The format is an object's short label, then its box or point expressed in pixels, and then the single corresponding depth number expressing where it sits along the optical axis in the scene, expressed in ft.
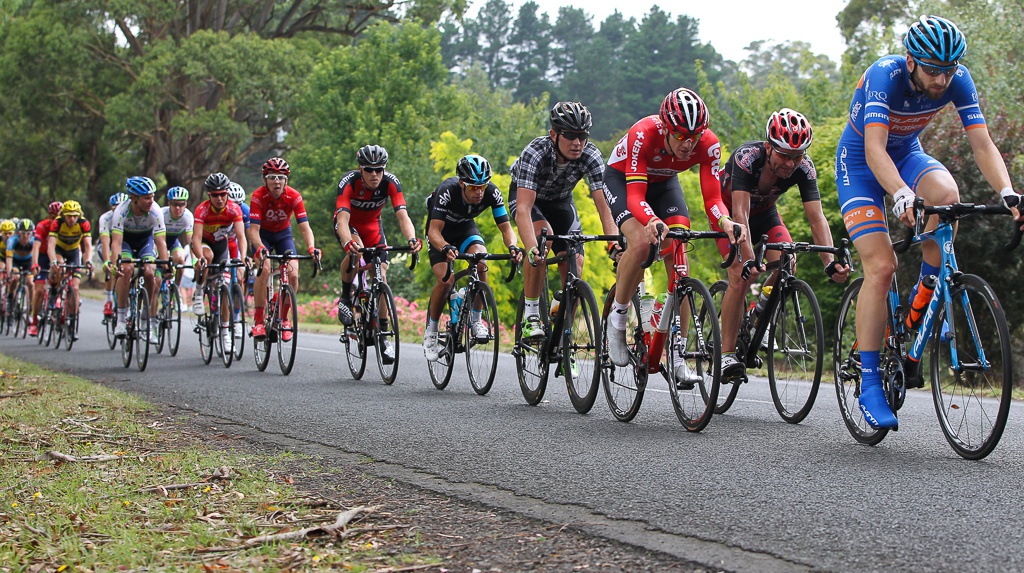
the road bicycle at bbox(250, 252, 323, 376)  40.73
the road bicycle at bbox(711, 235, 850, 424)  23.91
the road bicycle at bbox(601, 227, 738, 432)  23.95
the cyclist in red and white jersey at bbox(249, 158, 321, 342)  41.11
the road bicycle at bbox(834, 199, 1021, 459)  18.76
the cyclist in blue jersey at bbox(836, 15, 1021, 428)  19.33
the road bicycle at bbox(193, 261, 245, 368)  44.42
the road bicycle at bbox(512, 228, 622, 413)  26.84
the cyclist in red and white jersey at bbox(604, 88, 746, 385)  24.21
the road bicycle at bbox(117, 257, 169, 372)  44.27
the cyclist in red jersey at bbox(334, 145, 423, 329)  36.83
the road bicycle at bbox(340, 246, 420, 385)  36.65
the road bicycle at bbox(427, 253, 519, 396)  32.53
